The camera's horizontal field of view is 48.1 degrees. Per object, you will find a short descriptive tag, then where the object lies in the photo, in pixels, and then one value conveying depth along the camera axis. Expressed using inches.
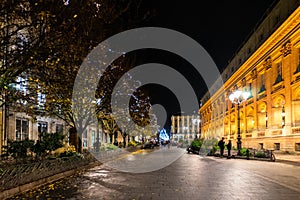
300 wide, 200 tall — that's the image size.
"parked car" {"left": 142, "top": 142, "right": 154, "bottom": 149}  2501.7
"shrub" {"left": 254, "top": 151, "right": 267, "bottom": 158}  1003.0
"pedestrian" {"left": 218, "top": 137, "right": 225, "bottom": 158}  1178.0
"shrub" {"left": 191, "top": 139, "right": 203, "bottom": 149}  1568.7
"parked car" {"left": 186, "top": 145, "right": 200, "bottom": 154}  1547.4
